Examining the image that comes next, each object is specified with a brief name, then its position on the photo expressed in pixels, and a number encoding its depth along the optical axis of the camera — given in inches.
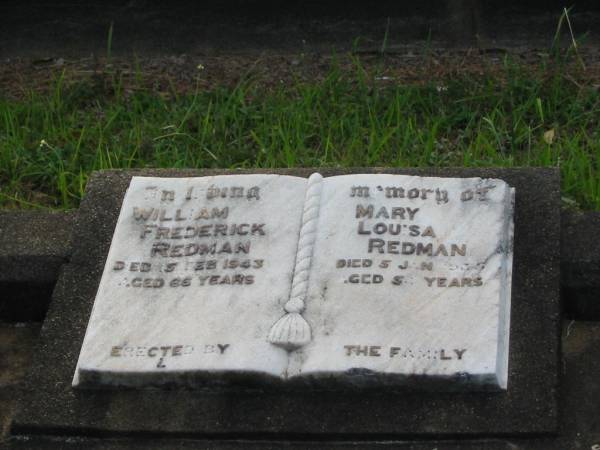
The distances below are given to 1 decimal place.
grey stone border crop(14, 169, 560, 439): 112.0
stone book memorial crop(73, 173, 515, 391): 113.1
